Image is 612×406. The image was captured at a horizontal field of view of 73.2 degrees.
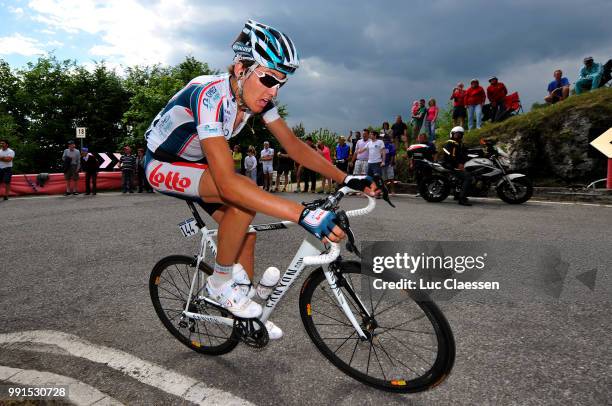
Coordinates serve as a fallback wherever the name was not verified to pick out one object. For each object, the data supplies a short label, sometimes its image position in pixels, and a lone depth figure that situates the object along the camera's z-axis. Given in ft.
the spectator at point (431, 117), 50.06
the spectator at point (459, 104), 51.70
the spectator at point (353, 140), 50.65
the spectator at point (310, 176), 50.16
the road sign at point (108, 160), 69.36
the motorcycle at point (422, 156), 36.78
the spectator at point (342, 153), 47.67
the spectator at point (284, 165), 54.64
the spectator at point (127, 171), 52.42
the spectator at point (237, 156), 47.97
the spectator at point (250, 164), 51.93
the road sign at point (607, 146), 35.70
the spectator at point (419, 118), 53.06
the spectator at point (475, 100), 48.88
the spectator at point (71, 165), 48.60
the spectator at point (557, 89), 50.52
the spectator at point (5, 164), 44.58
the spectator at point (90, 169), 49.94
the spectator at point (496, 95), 50.55
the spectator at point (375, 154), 42.29
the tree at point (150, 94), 137.59
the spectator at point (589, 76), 47.65
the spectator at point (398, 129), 53.83
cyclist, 6.99
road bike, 6.89
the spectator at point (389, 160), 44.50
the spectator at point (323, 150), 48.14
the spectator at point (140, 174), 54.15
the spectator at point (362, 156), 44.21
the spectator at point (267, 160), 51.98
